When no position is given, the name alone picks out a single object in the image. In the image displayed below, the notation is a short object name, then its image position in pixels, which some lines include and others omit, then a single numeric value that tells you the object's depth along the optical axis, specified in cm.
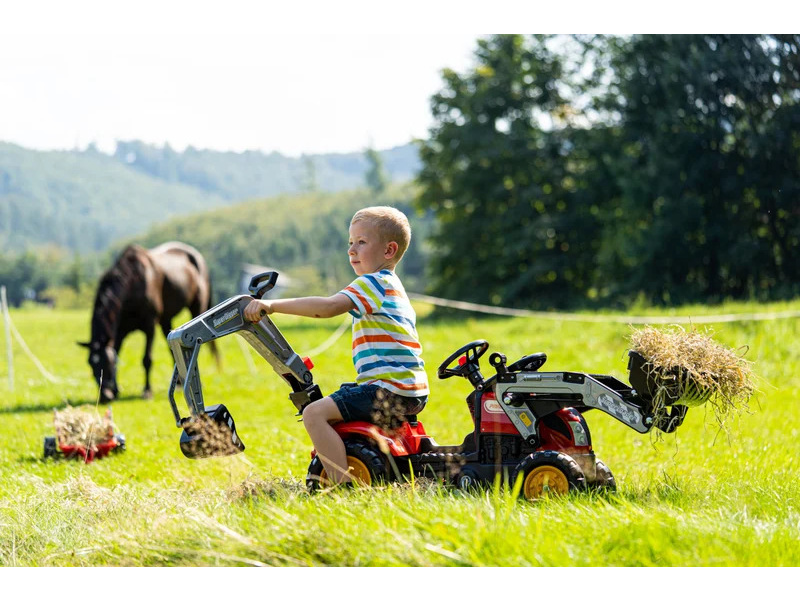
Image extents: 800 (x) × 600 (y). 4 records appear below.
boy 493
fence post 1320
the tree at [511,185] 3797
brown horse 1294
